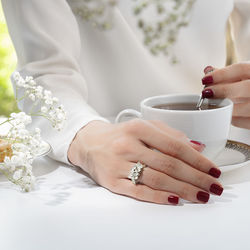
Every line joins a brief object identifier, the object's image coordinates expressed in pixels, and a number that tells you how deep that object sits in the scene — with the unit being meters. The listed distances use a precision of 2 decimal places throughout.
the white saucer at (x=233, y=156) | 0.70
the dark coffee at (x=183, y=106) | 0.74
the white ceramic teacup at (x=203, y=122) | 0.67
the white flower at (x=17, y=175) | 0.68
